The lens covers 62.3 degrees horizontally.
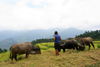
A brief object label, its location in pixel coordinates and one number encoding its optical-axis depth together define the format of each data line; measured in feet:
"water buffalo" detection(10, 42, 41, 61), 22.39
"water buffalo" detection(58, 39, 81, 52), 34.09
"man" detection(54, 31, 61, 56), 25.14
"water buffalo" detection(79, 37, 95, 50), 36.96
